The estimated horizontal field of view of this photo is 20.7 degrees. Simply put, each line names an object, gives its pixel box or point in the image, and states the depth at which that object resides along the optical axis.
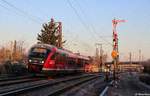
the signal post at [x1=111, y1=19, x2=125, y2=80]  37.75
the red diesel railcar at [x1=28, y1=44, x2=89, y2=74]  43.66
